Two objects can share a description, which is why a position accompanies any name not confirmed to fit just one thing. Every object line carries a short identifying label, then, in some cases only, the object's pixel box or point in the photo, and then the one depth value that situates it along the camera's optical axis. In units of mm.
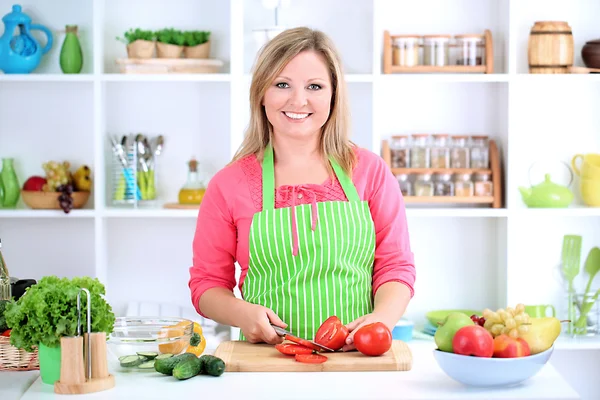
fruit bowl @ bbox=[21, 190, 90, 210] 3639
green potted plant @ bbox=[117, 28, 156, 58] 3670
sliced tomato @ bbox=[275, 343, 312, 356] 1840
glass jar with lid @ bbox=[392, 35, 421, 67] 3672
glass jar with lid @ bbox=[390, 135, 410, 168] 3730
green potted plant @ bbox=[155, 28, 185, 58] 3684
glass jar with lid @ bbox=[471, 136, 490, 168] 3729
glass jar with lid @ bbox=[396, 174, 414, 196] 3725
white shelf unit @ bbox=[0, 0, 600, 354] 3824
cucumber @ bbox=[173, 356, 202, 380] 1712
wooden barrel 3619
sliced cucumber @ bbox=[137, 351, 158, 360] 1819
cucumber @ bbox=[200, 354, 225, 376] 1745
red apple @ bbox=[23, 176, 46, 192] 3688
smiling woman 2150
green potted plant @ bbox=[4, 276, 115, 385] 1698
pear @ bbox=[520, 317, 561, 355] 1657
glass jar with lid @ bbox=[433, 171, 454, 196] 3715
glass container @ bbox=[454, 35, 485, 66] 3676
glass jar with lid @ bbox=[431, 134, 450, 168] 3723
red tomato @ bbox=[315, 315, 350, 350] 1886
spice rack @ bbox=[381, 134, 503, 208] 3676
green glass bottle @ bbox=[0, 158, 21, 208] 3734
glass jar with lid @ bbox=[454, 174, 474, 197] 3709
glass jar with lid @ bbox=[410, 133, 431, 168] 3723
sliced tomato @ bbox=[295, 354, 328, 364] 1785
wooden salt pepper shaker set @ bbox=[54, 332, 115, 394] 1648
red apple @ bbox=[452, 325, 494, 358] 1607
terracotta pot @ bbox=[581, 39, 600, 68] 3646
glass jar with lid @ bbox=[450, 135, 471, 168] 3729
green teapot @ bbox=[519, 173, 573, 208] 3637
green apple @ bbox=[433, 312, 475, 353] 1662
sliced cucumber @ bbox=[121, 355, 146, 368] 1806
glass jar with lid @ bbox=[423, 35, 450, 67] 3672
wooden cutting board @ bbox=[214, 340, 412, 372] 1785
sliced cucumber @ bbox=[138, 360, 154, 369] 1808
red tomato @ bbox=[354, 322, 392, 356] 1815
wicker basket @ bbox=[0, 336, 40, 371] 1870
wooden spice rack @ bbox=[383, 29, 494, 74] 3643
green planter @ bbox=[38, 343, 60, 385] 1707
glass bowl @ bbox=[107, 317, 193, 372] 1835
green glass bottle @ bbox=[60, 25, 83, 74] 3670
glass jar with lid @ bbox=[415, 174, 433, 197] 3711
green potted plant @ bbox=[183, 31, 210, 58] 3699
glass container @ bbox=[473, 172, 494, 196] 3697
